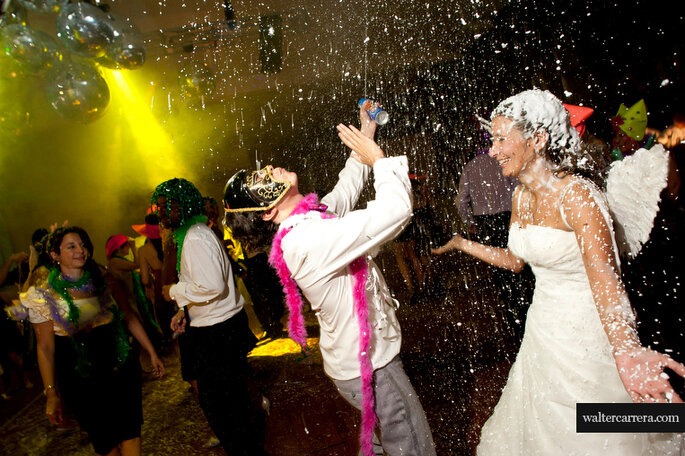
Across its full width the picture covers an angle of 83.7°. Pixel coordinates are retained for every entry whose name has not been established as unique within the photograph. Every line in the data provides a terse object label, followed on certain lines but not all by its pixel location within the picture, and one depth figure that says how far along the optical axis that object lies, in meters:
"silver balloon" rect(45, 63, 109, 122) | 5.12
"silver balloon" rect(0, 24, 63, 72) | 4.47
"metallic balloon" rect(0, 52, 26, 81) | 4.53
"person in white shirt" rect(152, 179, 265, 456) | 2.77
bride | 1.56
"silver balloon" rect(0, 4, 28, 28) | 4.77
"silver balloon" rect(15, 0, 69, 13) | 4.52
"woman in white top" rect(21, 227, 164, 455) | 2.57
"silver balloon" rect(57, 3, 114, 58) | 4.48
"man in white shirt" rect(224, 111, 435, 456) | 1.66
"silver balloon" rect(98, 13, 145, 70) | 4.86
